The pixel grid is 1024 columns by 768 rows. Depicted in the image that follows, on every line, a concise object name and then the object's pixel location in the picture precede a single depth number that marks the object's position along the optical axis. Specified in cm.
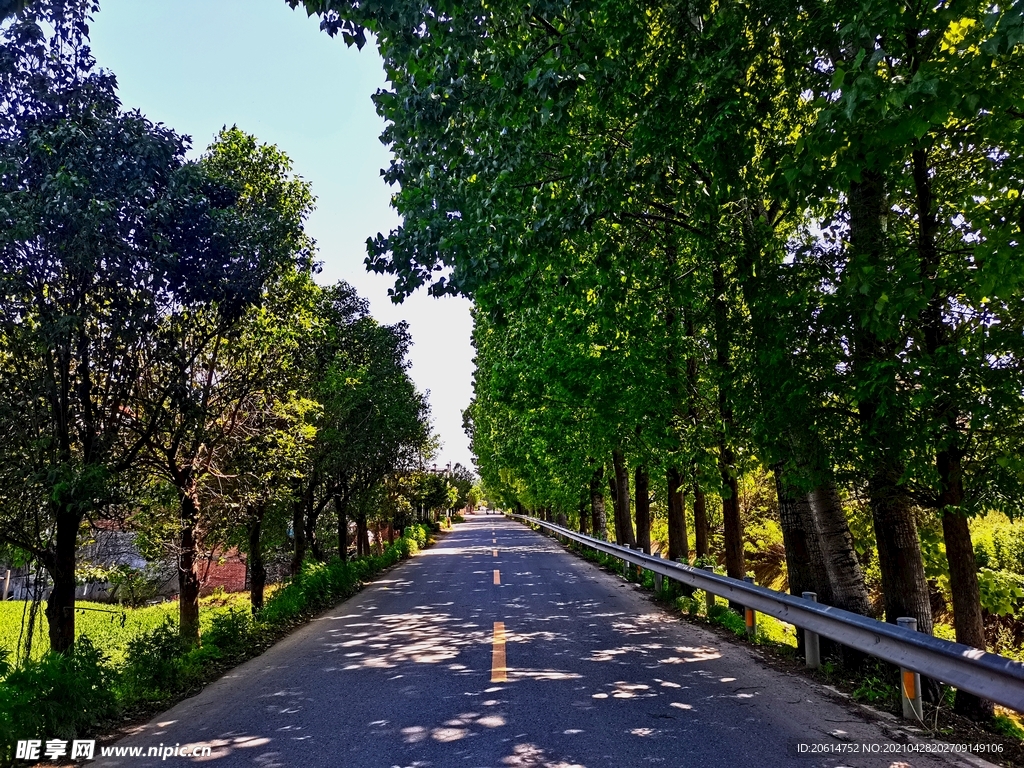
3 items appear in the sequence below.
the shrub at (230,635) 815
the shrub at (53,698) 454
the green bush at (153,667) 611
